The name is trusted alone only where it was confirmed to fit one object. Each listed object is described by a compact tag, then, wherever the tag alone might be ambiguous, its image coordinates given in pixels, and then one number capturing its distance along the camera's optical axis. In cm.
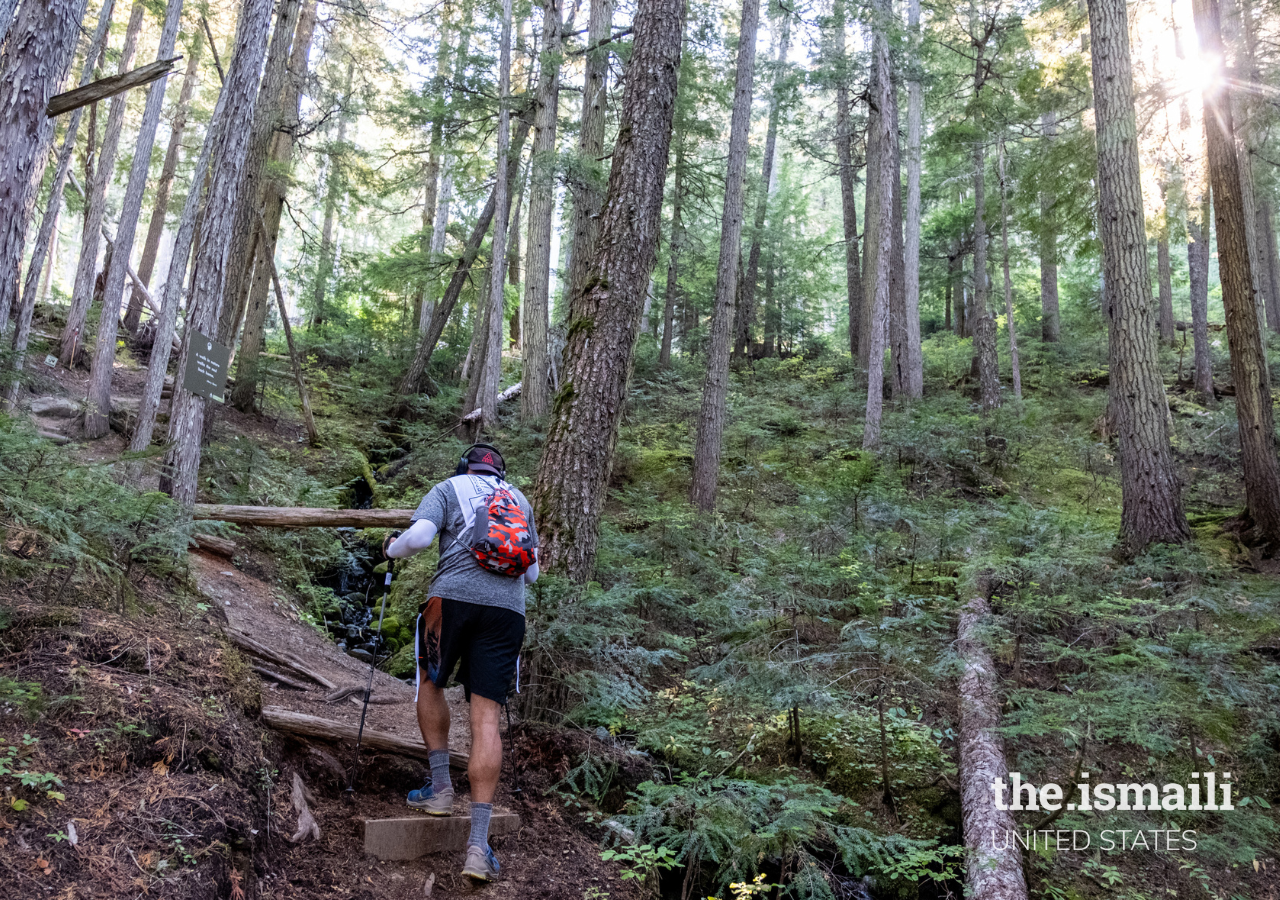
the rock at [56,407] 1091
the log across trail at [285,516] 651
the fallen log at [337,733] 393
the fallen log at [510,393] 1694
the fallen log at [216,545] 752
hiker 367
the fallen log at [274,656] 514
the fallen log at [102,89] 497
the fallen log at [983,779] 389
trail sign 672
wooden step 352
